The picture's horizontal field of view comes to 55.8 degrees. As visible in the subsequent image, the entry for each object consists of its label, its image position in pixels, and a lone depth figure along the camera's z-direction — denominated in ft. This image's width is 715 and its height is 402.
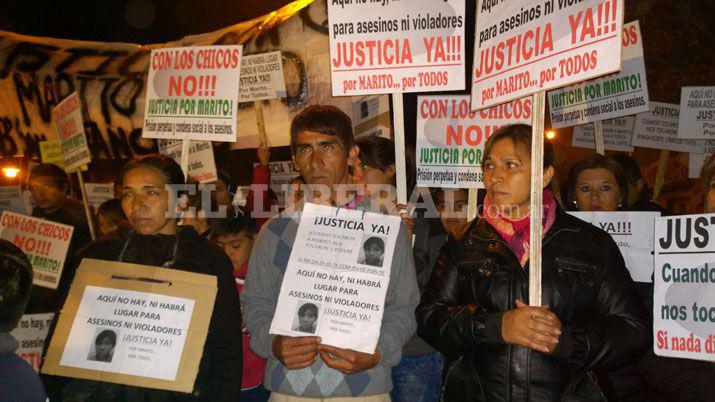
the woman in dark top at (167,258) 9.35
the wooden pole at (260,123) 23.44
